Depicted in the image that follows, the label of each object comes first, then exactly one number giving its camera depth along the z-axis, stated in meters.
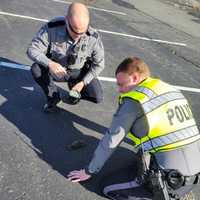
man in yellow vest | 2.05
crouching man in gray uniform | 2.86
